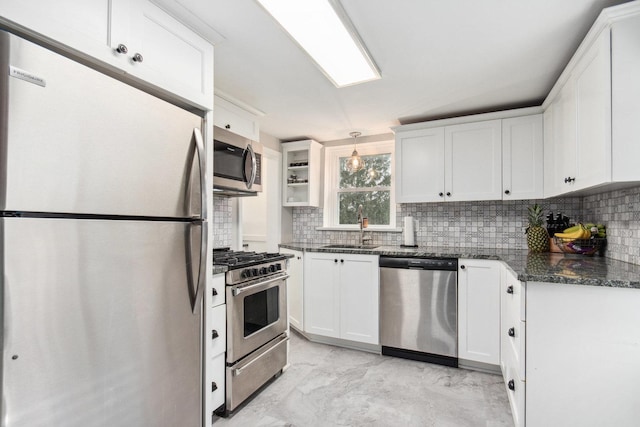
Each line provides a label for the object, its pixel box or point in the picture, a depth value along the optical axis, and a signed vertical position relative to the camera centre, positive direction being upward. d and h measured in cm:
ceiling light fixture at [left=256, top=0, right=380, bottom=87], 149 +96
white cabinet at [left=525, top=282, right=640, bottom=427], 143 -65
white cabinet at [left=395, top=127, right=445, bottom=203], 315 +50
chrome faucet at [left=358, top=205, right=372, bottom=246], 369 -15
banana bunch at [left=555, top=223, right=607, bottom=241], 232 -12
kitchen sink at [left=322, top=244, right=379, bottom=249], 349 -35
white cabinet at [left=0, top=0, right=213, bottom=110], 108 +71
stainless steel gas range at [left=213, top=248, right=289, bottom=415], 203 -75
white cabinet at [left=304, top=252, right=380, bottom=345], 303 -80
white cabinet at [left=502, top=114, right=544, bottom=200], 278 +51
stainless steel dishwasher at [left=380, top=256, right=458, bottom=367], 274 -82
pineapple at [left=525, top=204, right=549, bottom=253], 278 -15
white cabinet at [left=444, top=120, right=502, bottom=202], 294 +51
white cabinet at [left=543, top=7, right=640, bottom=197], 151 +59
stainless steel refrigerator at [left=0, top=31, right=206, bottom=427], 98 -13
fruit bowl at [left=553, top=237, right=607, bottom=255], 229 -21
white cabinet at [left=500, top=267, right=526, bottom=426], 162 -74
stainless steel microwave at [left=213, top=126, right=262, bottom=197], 229 +38
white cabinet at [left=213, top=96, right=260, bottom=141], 251 +80
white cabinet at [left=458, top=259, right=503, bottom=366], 258 -78
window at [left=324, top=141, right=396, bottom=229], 383 +33
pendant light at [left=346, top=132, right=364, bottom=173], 341 +56
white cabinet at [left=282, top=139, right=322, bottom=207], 390 +52
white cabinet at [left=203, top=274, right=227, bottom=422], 173 -73
